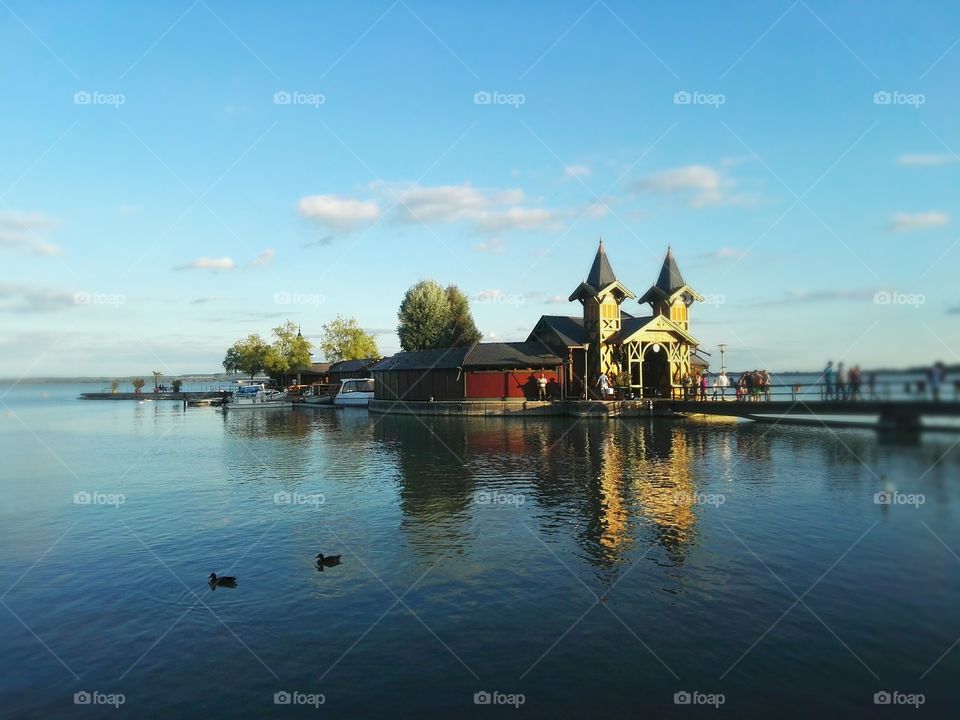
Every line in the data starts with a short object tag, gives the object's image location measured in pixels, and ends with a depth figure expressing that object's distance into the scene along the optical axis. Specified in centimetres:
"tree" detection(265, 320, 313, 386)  11006
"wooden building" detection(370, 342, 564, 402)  6016
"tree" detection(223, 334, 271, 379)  11594
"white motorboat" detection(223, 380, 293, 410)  8594
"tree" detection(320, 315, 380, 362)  11681
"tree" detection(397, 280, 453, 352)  9194
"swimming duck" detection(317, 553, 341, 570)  1553
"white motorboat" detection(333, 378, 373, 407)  8025
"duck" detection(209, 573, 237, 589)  1441
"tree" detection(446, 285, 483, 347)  9350
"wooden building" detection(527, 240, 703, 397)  5759
